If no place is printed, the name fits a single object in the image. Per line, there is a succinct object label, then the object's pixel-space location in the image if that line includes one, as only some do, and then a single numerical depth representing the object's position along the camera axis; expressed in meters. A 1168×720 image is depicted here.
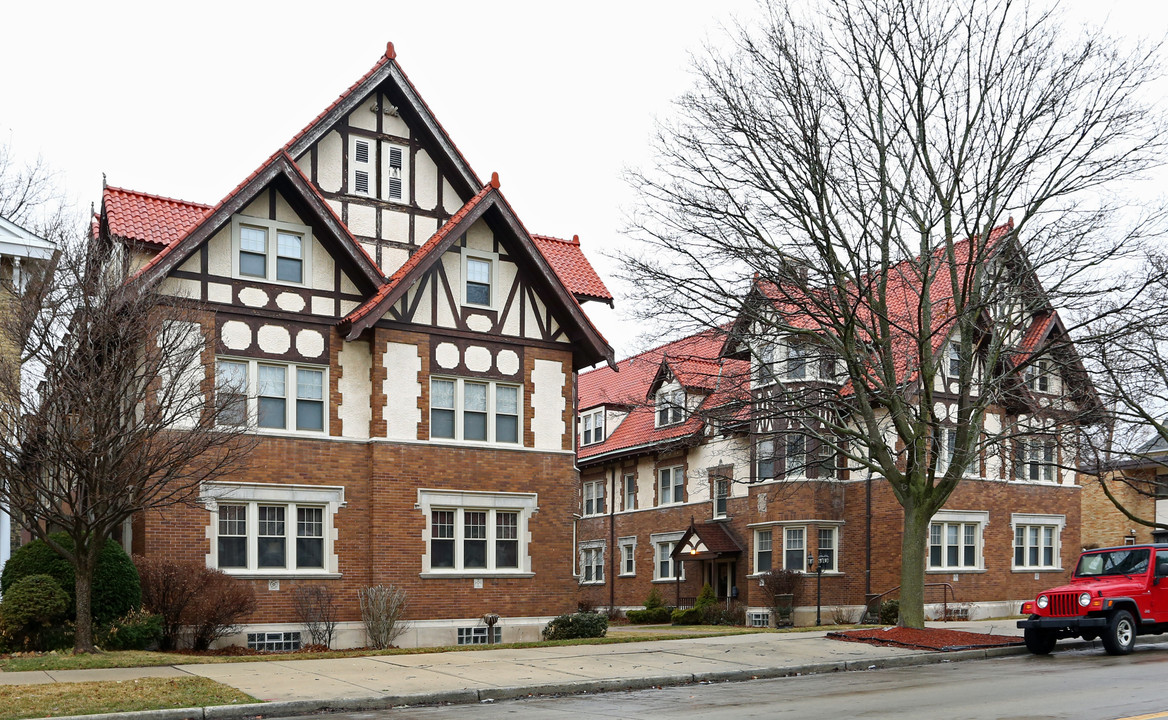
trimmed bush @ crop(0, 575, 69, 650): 19.44
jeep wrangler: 19.70
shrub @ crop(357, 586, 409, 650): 24.39
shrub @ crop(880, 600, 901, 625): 34.31
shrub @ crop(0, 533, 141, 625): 20.39
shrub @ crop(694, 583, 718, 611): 38.56
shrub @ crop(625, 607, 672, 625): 40.81
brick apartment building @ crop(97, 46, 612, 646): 24.14
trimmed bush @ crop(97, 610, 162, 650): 20.09
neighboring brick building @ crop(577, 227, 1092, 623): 36.94
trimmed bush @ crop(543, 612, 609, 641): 25.23
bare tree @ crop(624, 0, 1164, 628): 21.73
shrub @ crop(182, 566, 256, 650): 22.00
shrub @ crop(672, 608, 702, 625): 38.62
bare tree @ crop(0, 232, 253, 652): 18.06
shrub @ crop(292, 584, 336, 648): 24.05
